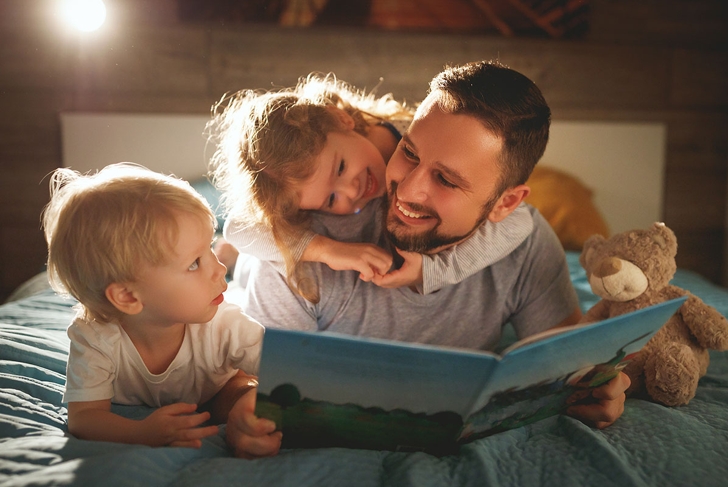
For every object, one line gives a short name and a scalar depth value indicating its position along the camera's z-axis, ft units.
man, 3.39
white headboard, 7.89
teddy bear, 3.24
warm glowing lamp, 7.14
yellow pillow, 7.55
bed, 2.35
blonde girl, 3.59
